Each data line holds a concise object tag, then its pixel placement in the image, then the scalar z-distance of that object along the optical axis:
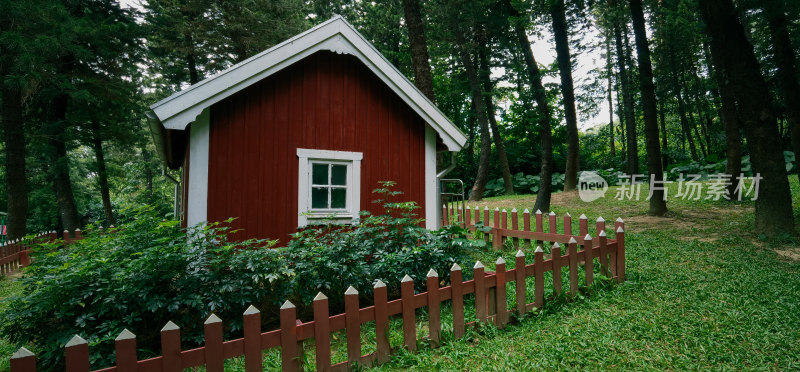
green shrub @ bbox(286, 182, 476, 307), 4.26
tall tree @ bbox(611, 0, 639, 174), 18.39
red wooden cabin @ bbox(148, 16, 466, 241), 5.69
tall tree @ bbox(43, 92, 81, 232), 12.54
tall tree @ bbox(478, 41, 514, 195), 20.45
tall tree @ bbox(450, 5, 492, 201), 17.50
